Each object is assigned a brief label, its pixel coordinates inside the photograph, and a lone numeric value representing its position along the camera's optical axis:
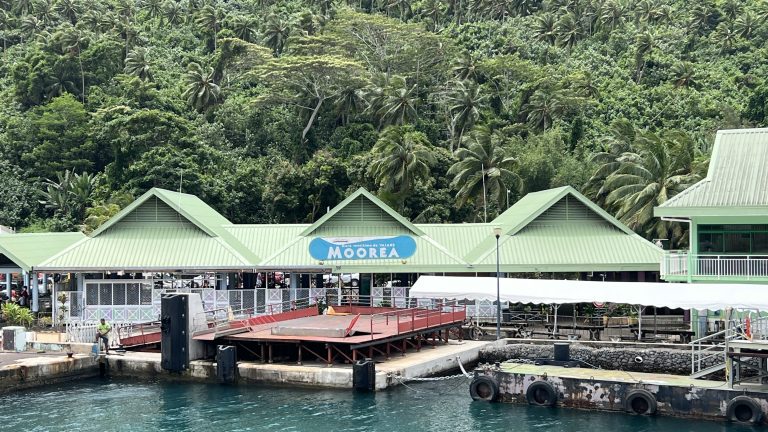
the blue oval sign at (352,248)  44.62
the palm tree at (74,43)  99.01
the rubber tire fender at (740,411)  27.45
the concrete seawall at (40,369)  33.47
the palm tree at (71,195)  81.06
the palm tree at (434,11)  129.50
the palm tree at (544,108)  89.50
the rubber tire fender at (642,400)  28.98
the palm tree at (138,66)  101.94
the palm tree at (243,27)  119.12
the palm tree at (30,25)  124.38
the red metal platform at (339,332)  34.94
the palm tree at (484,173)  66.62
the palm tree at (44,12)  127.50
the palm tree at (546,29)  118.88
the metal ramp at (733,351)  28.12
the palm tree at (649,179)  55.41
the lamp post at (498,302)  38.19
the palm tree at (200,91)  97.94
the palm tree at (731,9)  119.00
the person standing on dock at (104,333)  36.97
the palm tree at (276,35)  116.00
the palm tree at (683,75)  101.31
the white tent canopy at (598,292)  31.47
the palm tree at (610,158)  65.94
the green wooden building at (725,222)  37.38
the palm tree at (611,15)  118.81
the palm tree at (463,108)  86.50
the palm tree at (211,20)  120.19
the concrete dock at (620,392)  28.05
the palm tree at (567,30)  116.88
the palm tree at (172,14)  134.00
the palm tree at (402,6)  132.00
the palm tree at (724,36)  109.75
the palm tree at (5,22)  128.75
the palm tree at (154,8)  136.75
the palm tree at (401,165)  69.38
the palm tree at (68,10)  128.88
